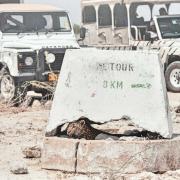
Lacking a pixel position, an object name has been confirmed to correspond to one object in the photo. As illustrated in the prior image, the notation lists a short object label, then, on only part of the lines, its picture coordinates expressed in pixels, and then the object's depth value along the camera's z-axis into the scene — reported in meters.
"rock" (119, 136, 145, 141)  10.19
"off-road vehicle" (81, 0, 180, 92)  23.85
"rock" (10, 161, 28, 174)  9.92
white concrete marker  9.95
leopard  10.87
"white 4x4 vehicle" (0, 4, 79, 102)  19.19
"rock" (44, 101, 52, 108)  18.61
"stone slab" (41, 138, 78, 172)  10.05
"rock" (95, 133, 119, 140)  10.88
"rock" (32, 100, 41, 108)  18.84
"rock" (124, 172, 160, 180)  9.17
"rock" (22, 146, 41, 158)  11.17
